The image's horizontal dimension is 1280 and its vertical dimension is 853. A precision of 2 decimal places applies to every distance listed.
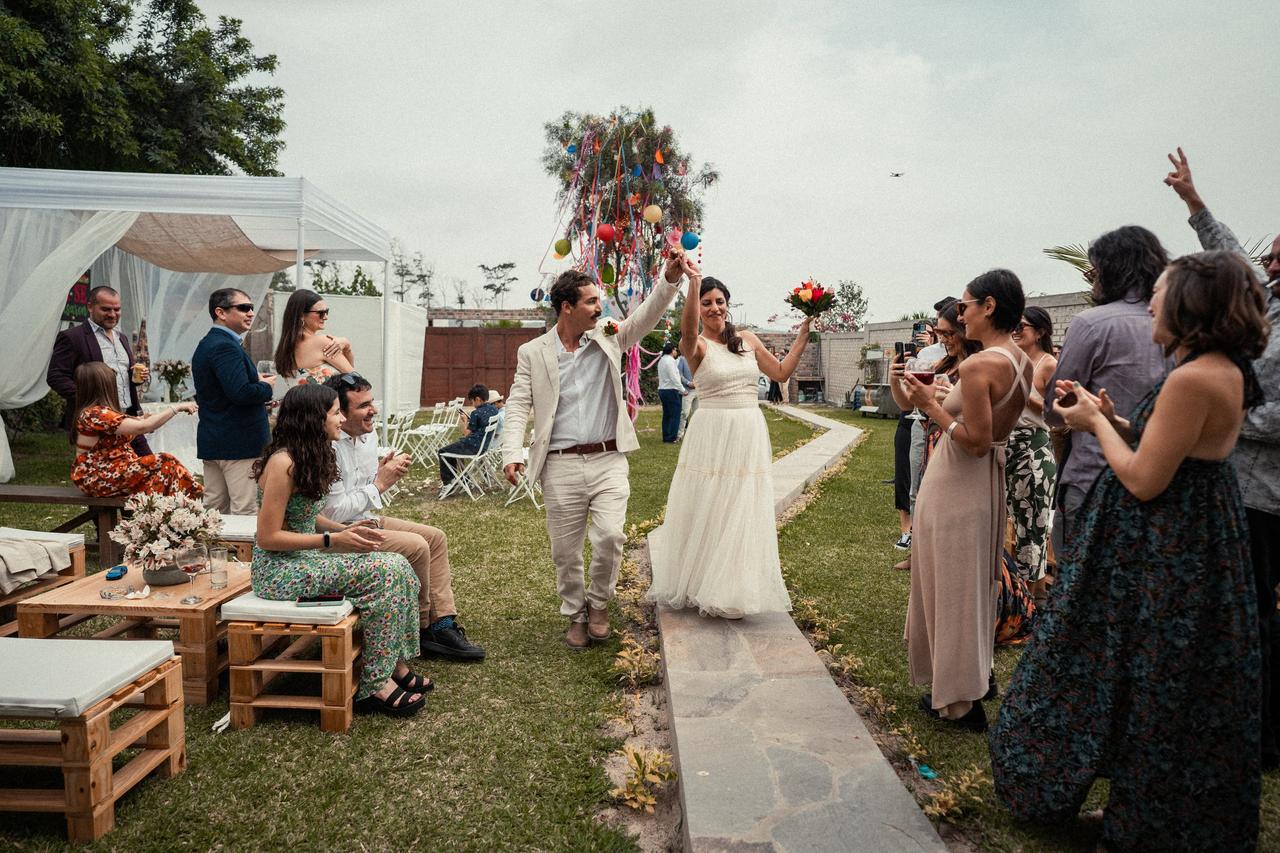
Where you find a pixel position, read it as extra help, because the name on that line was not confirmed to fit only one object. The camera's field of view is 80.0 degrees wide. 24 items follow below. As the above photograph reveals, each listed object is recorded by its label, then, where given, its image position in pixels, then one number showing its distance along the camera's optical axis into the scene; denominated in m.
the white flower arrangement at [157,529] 3.41
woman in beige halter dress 2.81
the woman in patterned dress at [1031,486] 4.34
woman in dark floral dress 1.96
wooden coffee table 3.27
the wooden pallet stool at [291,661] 3.11
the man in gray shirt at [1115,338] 2.76
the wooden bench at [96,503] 5.28
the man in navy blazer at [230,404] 4.61
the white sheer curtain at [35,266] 8.13
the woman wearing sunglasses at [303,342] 4.62
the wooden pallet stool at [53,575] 3.90
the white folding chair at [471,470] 8.33
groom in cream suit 4.08
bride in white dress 4.14
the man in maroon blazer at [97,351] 5.73
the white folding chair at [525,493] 8.10
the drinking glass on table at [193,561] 3.57
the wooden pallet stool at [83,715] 2.30
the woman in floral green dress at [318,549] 3.23
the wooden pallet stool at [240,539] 4.29
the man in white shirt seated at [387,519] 3.72
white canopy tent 6.88
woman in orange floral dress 4.98
